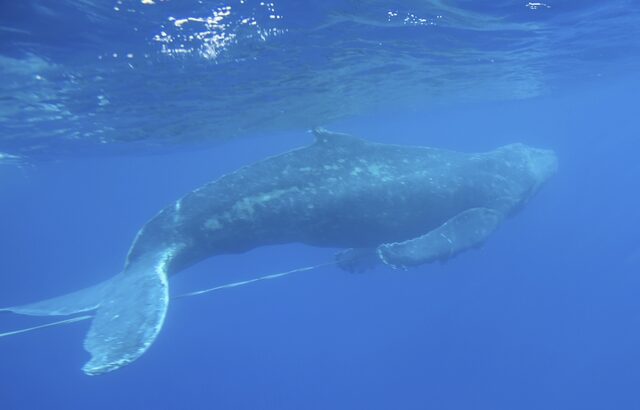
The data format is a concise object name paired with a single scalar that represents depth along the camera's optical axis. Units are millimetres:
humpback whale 10359
